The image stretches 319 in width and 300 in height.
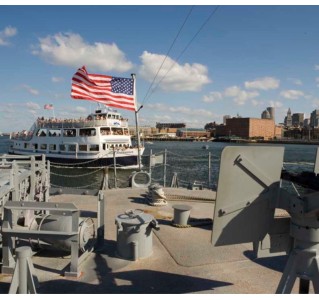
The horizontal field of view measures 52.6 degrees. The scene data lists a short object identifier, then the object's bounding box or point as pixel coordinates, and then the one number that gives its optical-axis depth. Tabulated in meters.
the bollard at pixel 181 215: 6.85
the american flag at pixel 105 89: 16.72
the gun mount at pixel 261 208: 2.62
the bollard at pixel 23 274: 3.33
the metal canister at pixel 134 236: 5.14
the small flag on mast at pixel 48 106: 44.17
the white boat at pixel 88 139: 38.84
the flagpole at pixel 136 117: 15.41
